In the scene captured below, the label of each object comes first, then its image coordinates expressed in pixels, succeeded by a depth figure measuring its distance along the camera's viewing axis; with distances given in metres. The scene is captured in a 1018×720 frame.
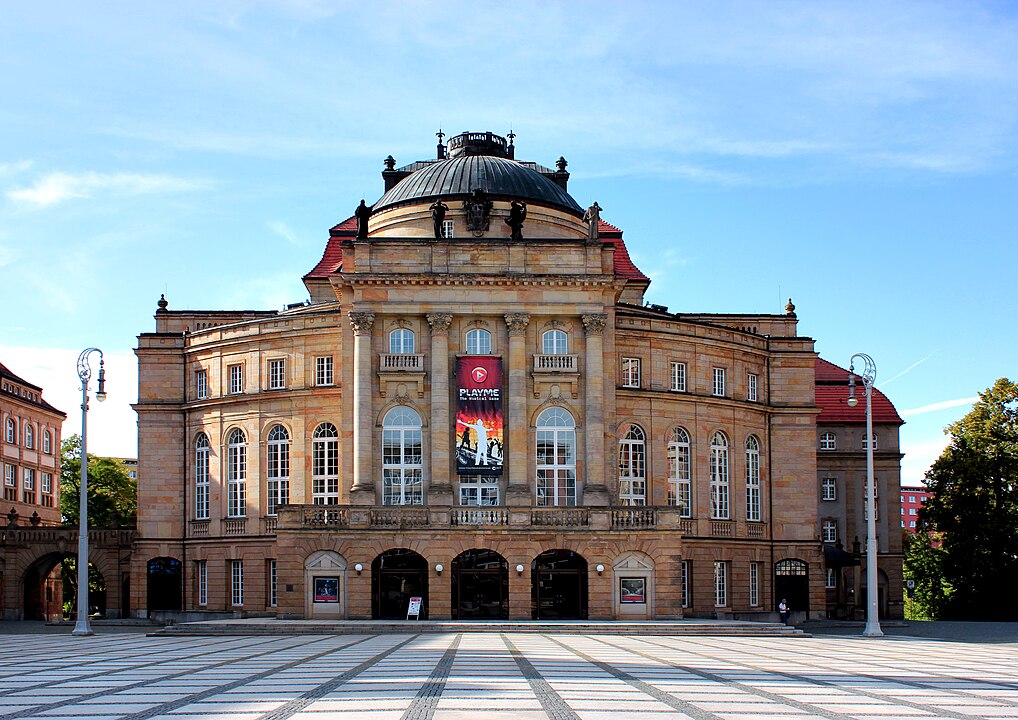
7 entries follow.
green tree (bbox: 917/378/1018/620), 83.25
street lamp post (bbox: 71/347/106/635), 57.72
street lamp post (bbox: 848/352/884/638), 56.56
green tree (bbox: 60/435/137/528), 106.88
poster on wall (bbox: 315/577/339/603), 62.88
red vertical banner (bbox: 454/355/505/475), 66.75
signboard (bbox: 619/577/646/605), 62.88
